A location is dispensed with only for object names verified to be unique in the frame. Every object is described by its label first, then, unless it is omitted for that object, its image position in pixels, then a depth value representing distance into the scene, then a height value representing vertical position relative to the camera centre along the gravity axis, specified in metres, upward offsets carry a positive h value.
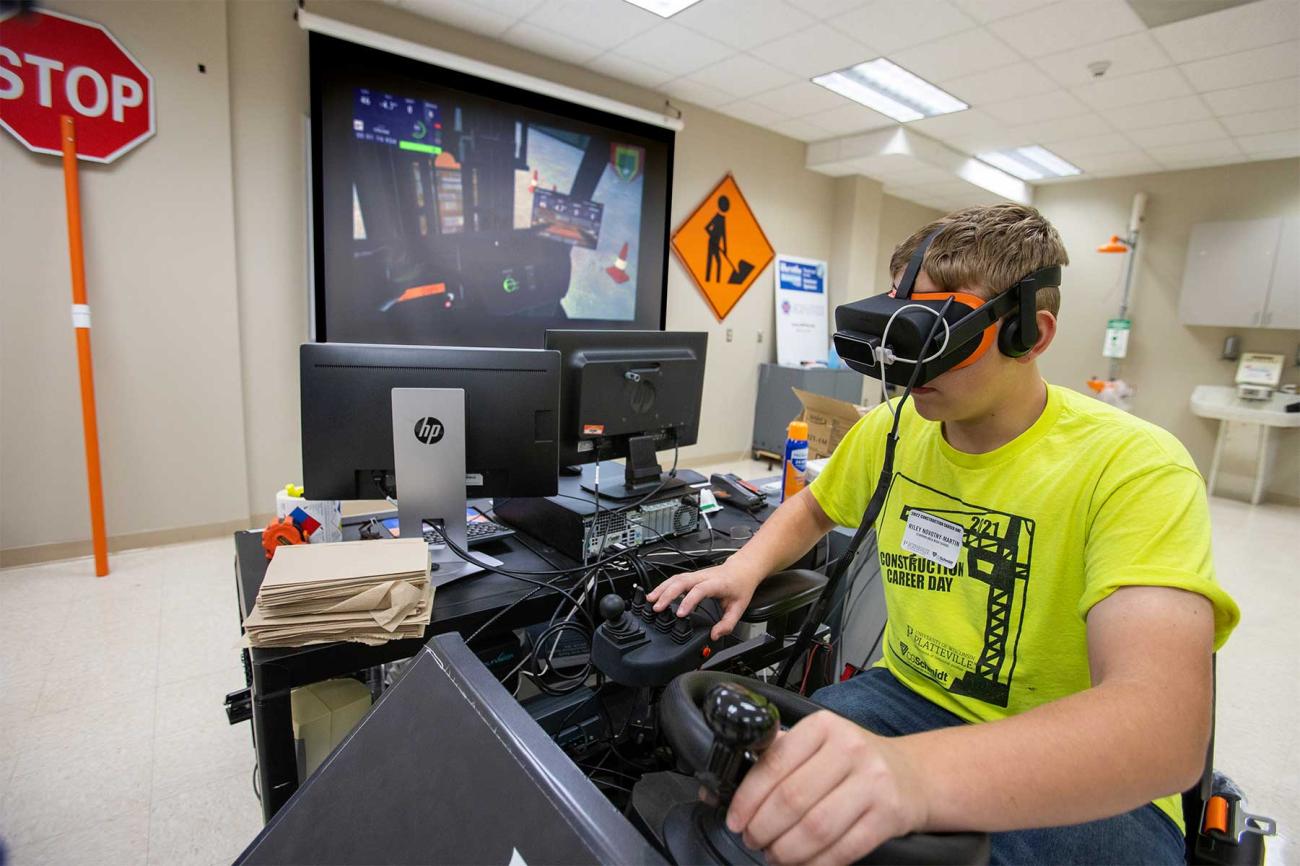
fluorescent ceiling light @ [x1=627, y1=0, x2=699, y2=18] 3.13 +1.71
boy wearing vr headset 0.54 -0.32
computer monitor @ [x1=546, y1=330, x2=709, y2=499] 1.56 -0.14
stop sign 2.48 +0.95
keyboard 1.42 -0.49
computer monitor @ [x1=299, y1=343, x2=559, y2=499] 1.26 -0.17
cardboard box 2.22 -0.26
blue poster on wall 5.52 +0.34
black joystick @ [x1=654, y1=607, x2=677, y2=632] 1.04 -0.46
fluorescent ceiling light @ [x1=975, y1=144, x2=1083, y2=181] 5.30 +1.78
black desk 1.01 -0.55
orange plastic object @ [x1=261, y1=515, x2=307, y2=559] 1.29 -0.44
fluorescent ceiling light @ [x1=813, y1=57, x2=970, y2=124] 3.87 +1.74
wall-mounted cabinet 4.99 +0.79
